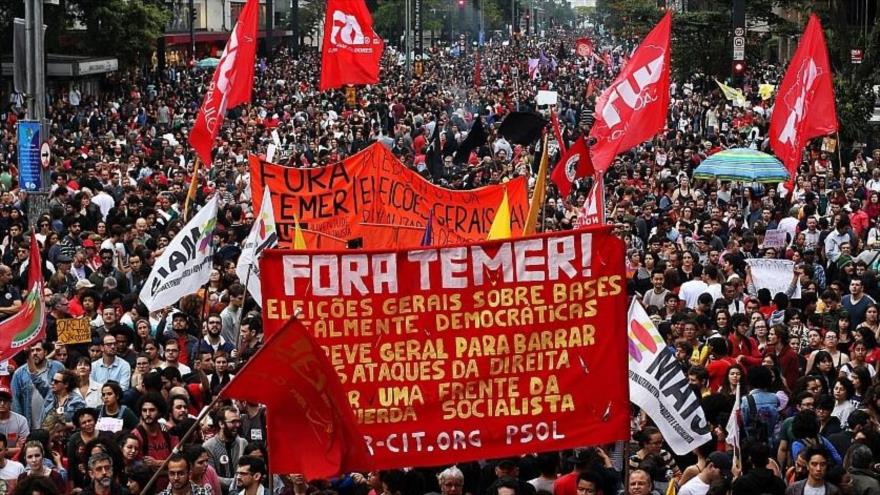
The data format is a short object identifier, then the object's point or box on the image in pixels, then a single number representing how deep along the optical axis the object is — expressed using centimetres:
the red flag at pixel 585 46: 5609
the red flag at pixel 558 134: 2019
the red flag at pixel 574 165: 1764
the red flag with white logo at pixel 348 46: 2158
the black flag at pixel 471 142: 2403
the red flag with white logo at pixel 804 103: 1770
